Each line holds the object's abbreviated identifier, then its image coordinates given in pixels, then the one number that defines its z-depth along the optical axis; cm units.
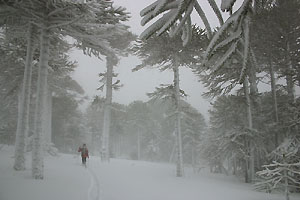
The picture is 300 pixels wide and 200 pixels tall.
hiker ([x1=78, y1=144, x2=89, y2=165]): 1358
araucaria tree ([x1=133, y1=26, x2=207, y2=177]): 1248
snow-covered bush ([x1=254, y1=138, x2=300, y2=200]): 862
